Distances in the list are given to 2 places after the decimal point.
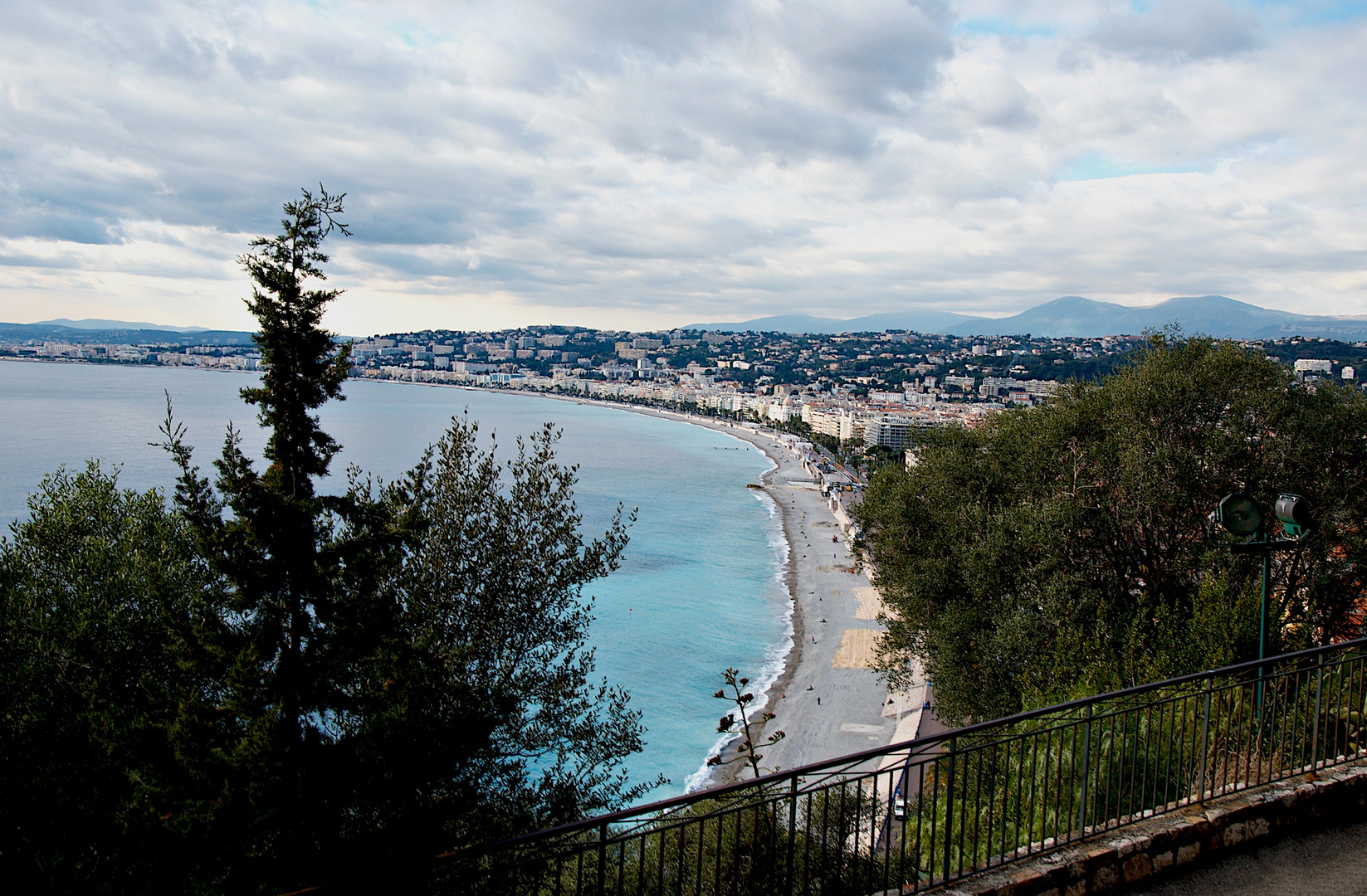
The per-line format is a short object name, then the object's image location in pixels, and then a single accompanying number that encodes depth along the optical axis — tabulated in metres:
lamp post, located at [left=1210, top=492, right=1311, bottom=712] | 5.04
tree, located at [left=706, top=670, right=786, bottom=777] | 21.20
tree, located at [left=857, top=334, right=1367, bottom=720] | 12.86
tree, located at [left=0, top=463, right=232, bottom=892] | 4.65
